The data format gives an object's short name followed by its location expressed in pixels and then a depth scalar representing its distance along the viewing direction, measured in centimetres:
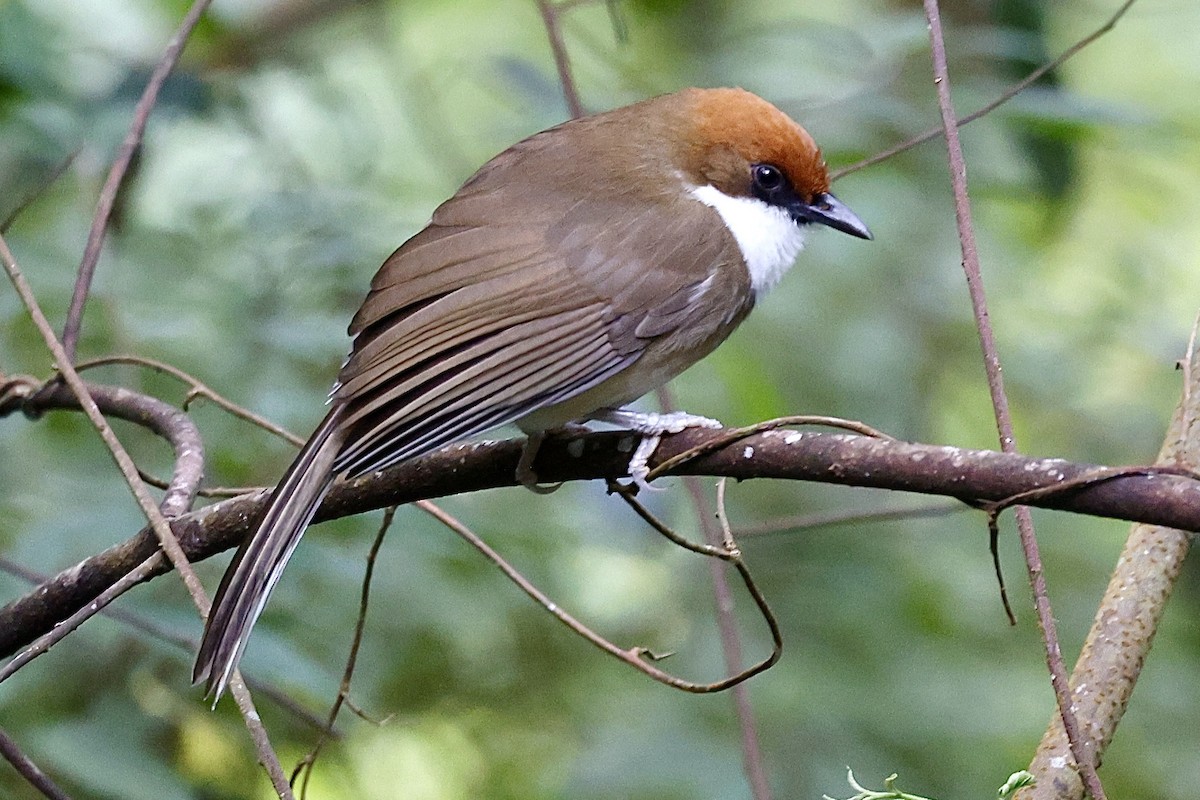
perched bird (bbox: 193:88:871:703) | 443
